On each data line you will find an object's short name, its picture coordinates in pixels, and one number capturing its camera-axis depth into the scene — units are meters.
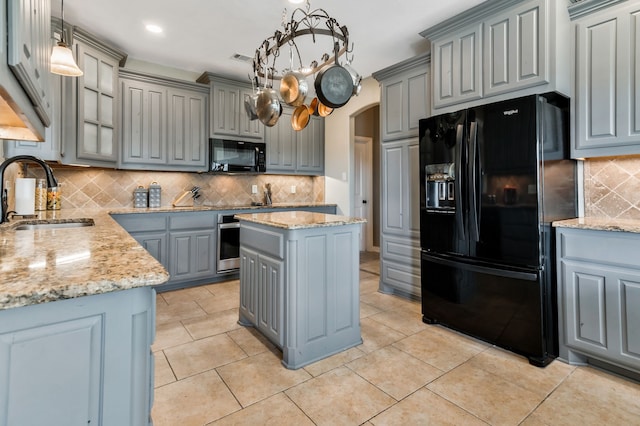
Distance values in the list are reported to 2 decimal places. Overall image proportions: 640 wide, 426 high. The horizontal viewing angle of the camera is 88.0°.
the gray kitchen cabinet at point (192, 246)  3.67
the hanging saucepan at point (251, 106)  2.64
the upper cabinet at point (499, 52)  2.21
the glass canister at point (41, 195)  2.95
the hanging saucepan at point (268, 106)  2.40
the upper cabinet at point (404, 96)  3.13
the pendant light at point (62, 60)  1.90
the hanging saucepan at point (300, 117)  2.62
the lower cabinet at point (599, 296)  1.86
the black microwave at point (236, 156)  4.18
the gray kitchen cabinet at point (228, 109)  4.16
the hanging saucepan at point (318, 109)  2.45
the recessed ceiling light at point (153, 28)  3.09
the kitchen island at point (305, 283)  2.06
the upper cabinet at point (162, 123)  3.69
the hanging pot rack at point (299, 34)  1.85
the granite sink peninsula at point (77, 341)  0.67
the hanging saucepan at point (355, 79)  2.10
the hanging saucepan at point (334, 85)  2.01
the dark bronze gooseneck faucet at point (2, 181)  1.79
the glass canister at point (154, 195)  3.98
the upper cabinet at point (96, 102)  3.05
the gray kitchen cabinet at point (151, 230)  3.41
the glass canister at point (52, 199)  3.08
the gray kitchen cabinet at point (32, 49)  0.87
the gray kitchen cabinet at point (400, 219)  3.21
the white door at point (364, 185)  6.03
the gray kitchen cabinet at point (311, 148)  5.07
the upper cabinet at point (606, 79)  2.06
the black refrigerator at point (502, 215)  2.09
